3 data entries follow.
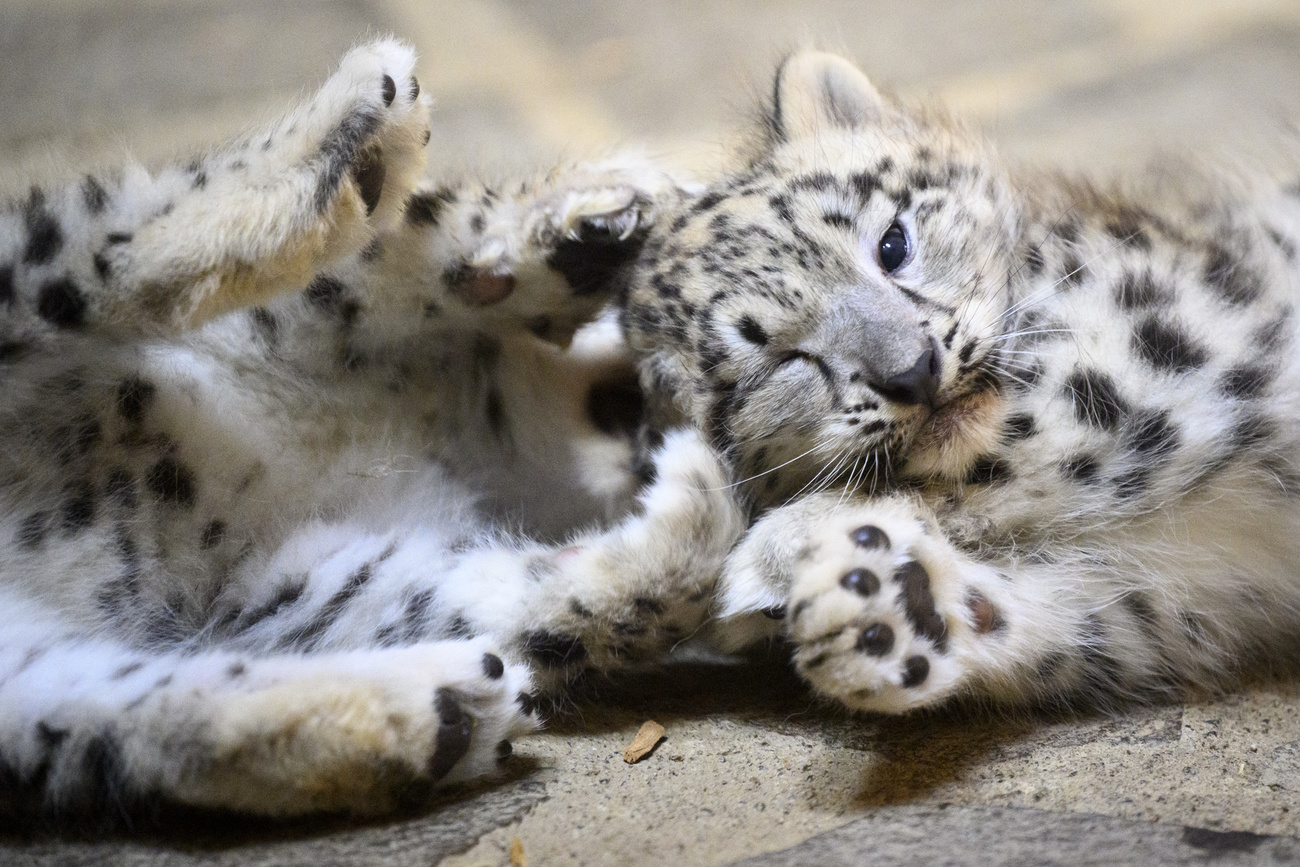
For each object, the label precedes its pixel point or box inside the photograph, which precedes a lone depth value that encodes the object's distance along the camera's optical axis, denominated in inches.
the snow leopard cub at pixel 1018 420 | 131.9
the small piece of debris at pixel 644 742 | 131.5
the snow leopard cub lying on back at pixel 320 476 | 130.0
